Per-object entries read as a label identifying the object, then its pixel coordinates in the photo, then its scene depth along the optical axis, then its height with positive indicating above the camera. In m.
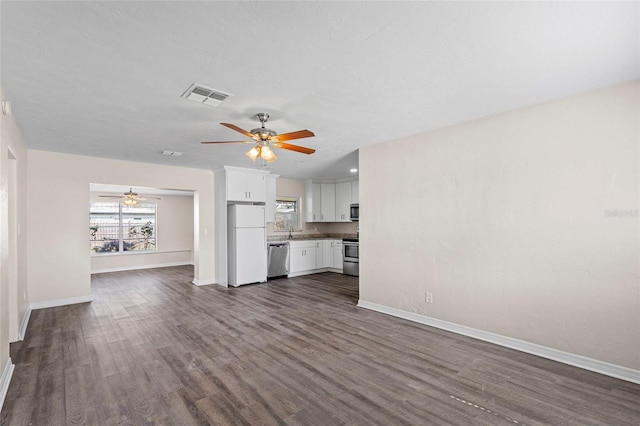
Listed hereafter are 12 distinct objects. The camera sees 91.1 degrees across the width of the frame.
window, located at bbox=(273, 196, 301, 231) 8.34 +0.00
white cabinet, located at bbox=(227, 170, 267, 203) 6.39 +0.59
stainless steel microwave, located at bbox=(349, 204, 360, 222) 7.77 +0.03
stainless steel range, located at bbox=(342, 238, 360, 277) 7.24 -1.02
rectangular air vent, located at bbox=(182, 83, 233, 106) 2.65 +1.06
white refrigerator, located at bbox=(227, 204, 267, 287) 6.35 -0.62
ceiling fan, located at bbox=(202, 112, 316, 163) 3.28 +0.78
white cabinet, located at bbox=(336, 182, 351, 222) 7.97 +0.32
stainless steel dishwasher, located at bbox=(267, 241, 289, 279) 7.03 -1.02
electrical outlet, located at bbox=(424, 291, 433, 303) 3.95 -1.07
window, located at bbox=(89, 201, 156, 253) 8.69 -0.32
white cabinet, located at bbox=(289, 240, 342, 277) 7.42 -1.05
